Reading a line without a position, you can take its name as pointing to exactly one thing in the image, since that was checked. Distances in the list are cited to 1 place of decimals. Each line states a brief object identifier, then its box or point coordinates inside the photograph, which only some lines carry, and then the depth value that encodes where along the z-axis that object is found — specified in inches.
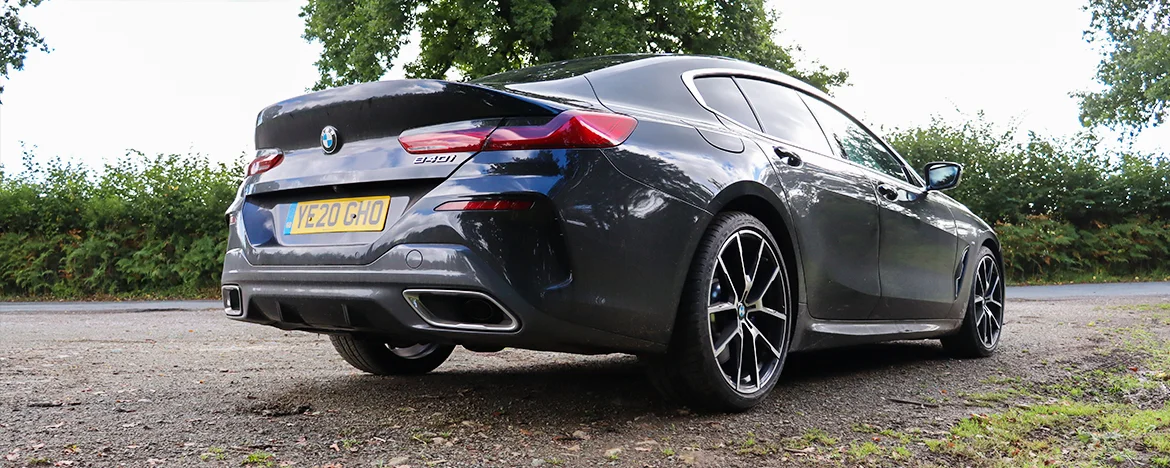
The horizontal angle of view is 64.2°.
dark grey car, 116.0
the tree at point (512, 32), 884.0
